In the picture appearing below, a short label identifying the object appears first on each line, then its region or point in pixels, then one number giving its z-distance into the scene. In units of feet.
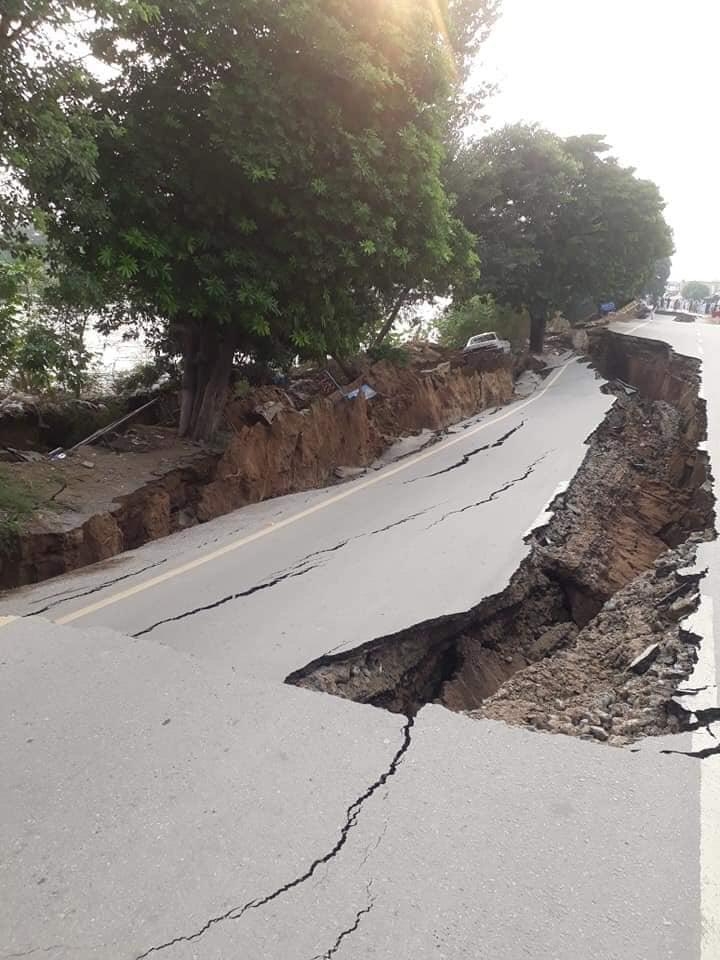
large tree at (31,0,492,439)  25.07
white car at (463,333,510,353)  72.02
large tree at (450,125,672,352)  63.26
